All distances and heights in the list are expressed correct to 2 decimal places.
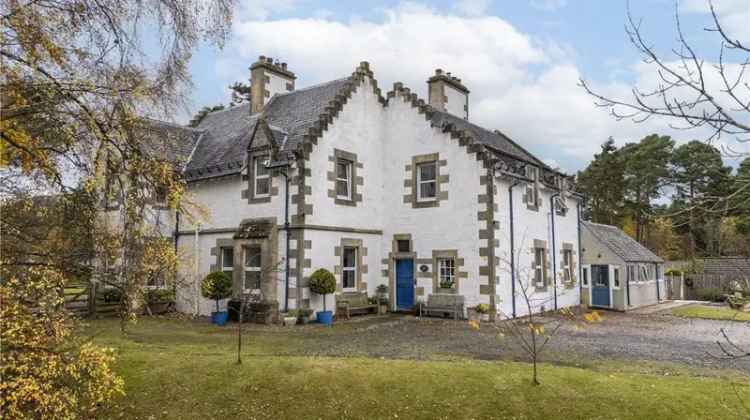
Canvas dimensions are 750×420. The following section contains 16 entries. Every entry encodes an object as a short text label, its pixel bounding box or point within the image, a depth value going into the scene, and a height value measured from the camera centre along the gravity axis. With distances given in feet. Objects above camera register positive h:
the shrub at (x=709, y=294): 104.66 -6.87
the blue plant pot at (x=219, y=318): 59.88 -6.38
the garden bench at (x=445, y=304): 64.18 -5.37
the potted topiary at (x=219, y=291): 59.93 -3.33
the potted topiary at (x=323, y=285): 59.16 -2.72
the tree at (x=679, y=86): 11.18 +3.89
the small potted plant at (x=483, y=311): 62.08 -5.93
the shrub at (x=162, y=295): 66.08 -4.28
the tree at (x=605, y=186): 156.87 +22.18
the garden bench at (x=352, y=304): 63.77 -5.30
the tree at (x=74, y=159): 17.02 +3.82
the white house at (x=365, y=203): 61.93 +7.36
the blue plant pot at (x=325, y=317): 59.72 -6.31
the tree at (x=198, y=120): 91.61 +25.21
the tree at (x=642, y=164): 145.38 +27.12
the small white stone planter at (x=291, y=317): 57.36 -6.14
